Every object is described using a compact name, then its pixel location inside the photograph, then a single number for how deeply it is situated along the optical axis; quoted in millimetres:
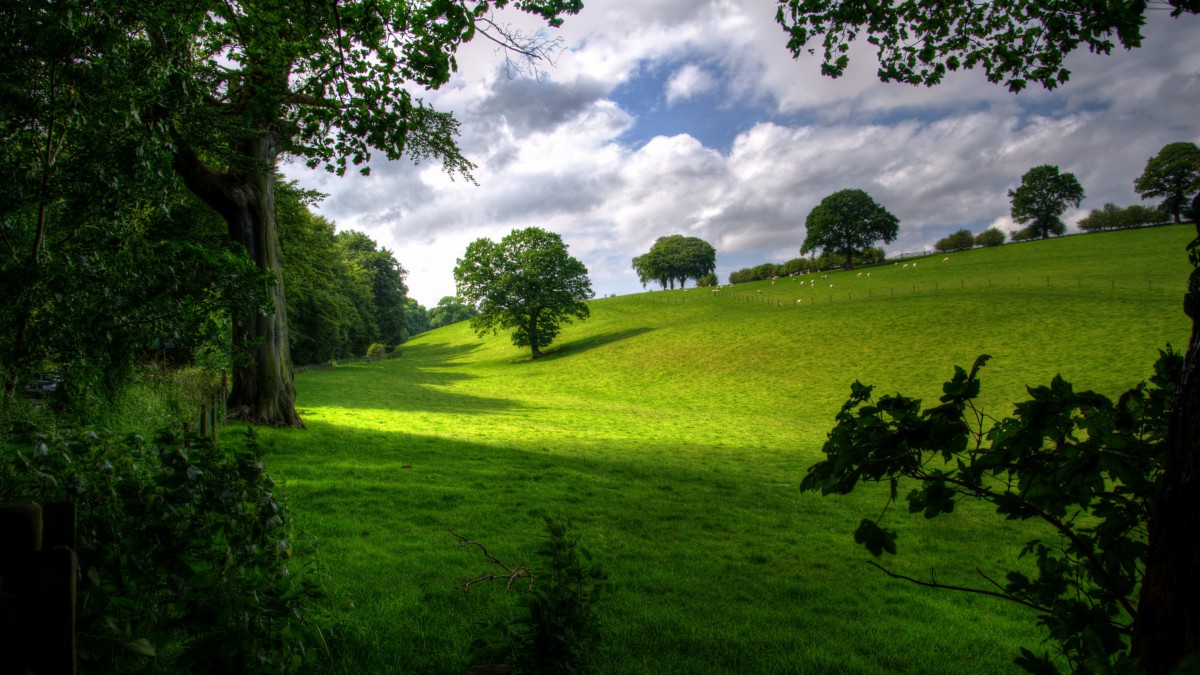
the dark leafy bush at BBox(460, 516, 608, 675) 3459
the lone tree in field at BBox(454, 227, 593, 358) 56531
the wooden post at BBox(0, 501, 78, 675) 1938
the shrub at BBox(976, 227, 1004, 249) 88875
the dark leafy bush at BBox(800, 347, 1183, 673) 2201
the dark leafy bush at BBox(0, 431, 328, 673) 2637
